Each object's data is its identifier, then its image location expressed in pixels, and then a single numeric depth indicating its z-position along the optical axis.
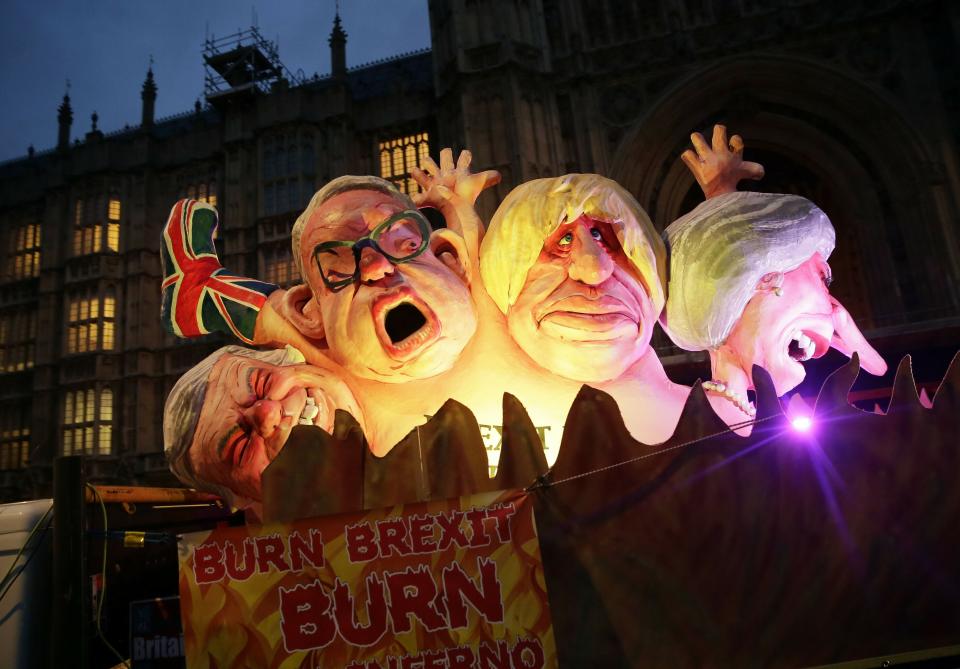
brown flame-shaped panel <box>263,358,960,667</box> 2.38
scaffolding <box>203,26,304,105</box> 21.88
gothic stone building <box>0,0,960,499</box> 14.37
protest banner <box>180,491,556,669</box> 2.42
